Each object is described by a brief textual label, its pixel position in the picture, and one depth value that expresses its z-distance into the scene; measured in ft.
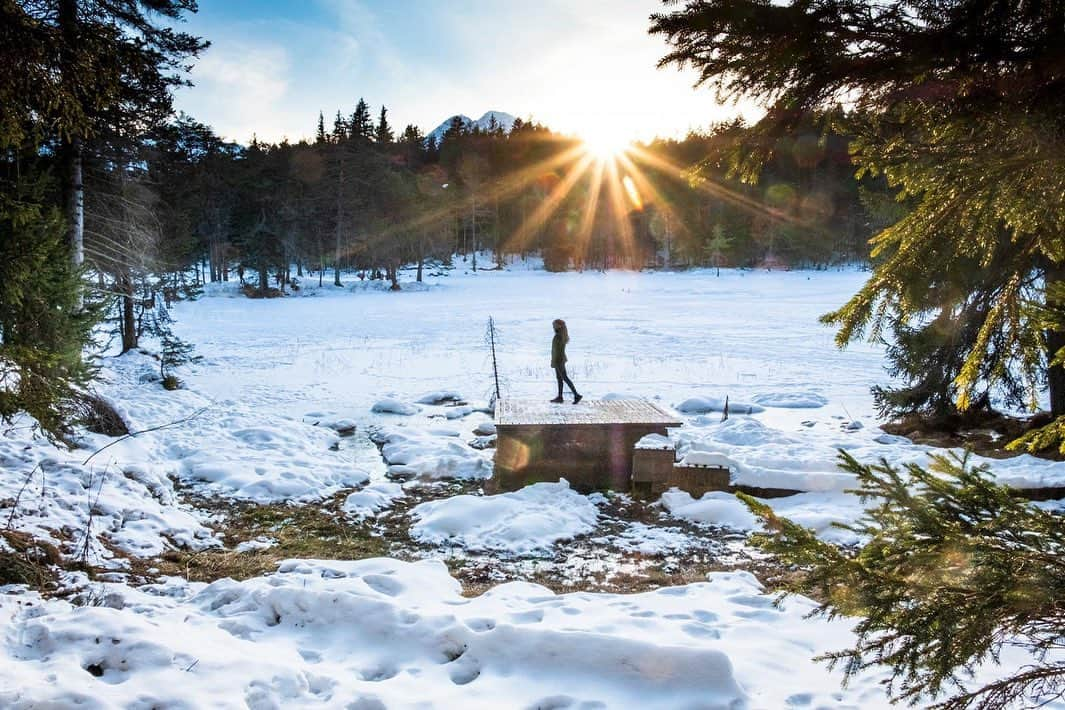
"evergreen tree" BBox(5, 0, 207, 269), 15.94
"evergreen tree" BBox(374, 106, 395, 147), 254.88
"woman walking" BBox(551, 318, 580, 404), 36.68
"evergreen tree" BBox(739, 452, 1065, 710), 6.05
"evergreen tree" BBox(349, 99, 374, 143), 253.61
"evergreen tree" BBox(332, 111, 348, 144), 248.32
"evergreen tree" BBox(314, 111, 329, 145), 250.12
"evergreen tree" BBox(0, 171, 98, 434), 18.12
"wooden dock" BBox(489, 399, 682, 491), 32.40
